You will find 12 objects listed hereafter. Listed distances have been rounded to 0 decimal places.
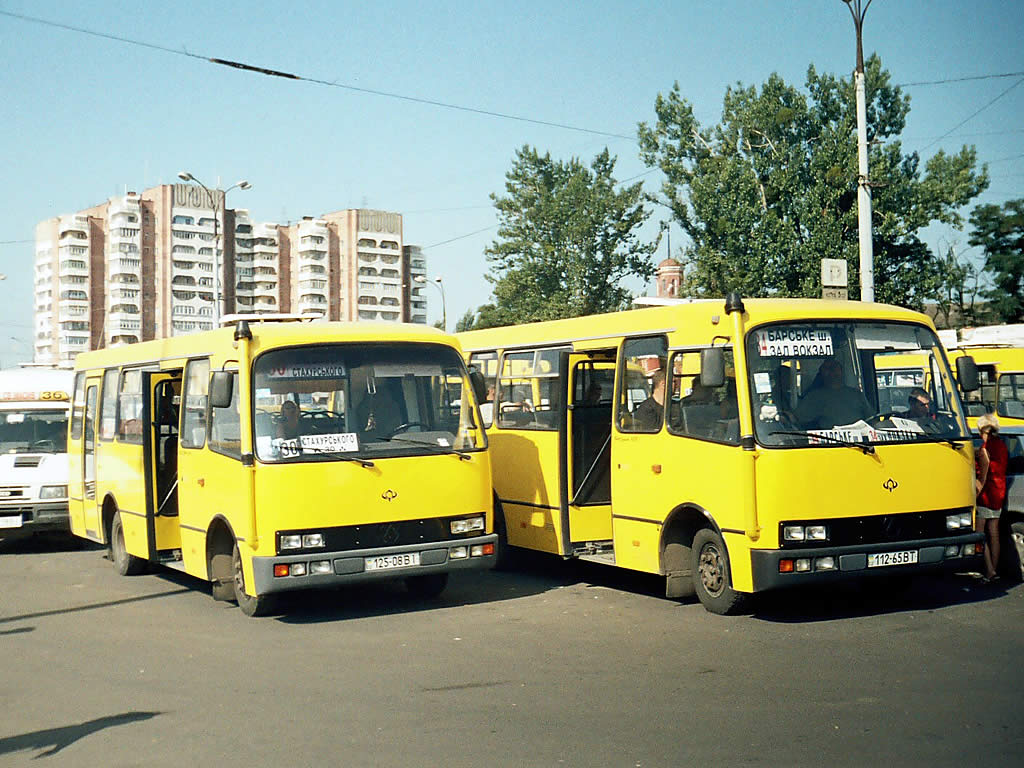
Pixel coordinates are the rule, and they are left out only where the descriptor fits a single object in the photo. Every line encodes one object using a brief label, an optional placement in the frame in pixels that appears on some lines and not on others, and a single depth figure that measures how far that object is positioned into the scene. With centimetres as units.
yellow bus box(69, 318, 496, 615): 1044
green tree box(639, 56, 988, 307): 4672
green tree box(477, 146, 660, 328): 6425
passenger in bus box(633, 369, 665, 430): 1101
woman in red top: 1114
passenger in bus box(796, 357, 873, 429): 976
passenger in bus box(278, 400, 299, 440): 1059
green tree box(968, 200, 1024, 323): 4572
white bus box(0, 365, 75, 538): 1712
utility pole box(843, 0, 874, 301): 1988
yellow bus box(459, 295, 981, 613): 957
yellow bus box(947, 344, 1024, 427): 1611
